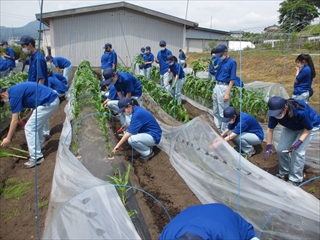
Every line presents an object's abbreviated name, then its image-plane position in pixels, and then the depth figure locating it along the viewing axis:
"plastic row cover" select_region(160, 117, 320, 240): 2.27
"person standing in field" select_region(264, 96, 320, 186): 3.08
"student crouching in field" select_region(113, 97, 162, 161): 4.05
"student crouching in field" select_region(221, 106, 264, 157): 4.27
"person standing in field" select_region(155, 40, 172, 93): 8.05
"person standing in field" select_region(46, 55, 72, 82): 8.88
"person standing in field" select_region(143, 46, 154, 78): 10.49
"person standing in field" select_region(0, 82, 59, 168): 3.85
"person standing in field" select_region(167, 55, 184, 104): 7.16
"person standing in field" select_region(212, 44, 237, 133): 4.95
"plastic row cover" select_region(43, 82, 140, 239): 1.92
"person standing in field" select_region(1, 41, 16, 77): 10.05
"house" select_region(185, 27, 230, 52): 33.09
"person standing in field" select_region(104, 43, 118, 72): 8.66
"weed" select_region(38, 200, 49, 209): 3.27
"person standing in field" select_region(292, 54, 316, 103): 5.09
